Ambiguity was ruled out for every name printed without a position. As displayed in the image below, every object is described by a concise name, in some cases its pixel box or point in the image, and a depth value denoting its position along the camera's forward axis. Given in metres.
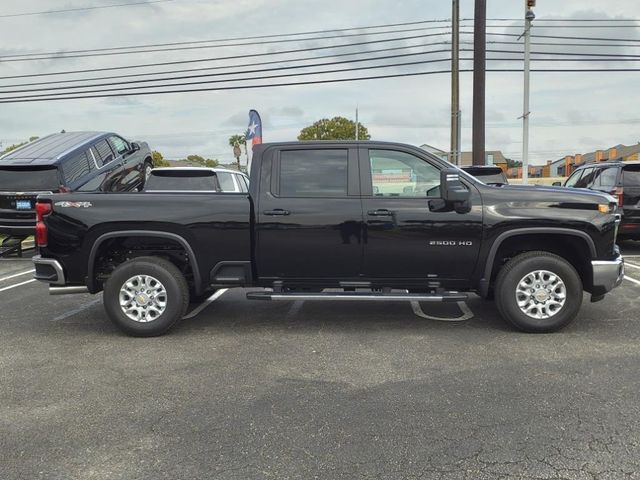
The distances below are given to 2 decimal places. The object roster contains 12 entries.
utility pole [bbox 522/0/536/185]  14.01
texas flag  19.77
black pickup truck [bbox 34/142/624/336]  5.31
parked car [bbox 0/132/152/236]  10.20
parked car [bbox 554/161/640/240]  9.98
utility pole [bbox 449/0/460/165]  18.02
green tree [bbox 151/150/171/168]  55.71
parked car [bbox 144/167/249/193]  9.16
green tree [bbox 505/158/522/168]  113.31
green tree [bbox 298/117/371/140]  66.81
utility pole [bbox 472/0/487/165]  15.32
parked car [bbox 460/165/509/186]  10.63
